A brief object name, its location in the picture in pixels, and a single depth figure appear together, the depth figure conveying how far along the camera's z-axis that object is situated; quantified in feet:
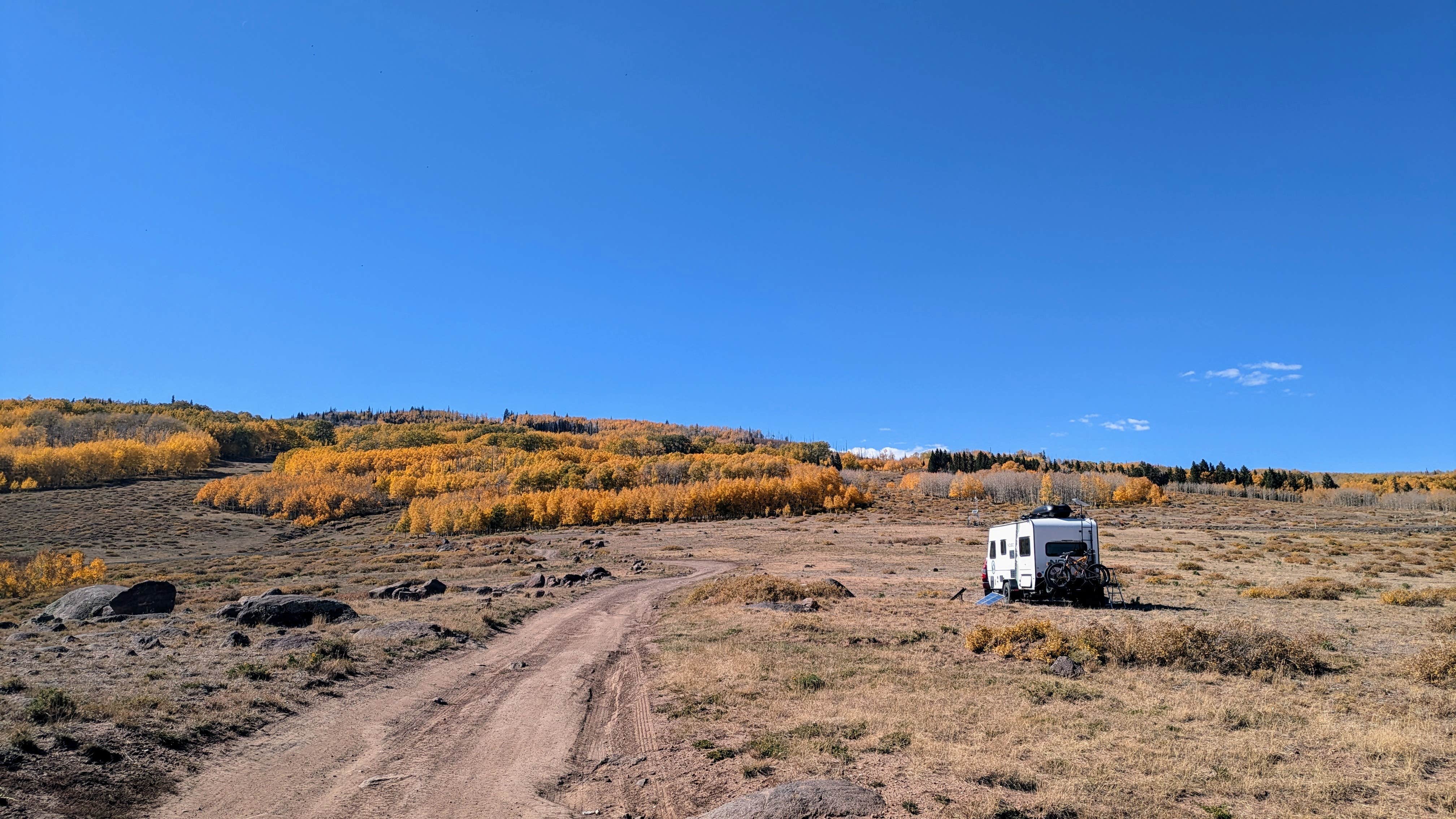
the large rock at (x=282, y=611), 77.66
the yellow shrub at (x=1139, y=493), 519.19
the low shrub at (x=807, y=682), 50.60
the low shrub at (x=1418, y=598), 87.30
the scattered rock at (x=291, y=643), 61.00
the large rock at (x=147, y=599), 90.84
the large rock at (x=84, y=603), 88.84
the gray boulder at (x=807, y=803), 27.32
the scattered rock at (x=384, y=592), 121.39
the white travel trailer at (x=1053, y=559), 92.27
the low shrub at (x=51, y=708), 35.81
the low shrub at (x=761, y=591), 106.73
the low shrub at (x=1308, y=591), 95.45
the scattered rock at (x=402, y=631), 69.77
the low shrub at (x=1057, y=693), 45.70
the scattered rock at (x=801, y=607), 94.73
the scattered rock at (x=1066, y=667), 53.16
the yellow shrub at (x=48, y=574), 175.94
